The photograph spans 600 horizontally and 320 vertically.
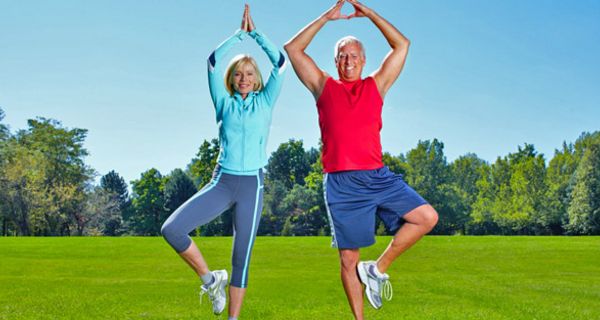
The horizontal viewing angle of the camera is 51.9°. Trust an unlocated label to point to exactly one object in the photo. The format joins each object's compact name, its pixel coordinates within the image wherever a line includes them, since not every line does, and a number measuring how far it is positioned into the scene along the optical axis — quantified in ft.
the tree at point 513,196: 178.91
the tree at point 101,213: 173.06
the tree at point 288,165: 189.78
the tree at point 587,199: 167.32
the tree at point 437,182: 192.44
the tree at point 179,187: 181.88
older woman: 19.29
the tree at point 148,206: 188.65
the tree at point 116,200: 184.78
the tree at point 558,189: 175.32
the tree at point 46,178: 159.53
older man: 19.26
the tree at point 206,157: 131.23
